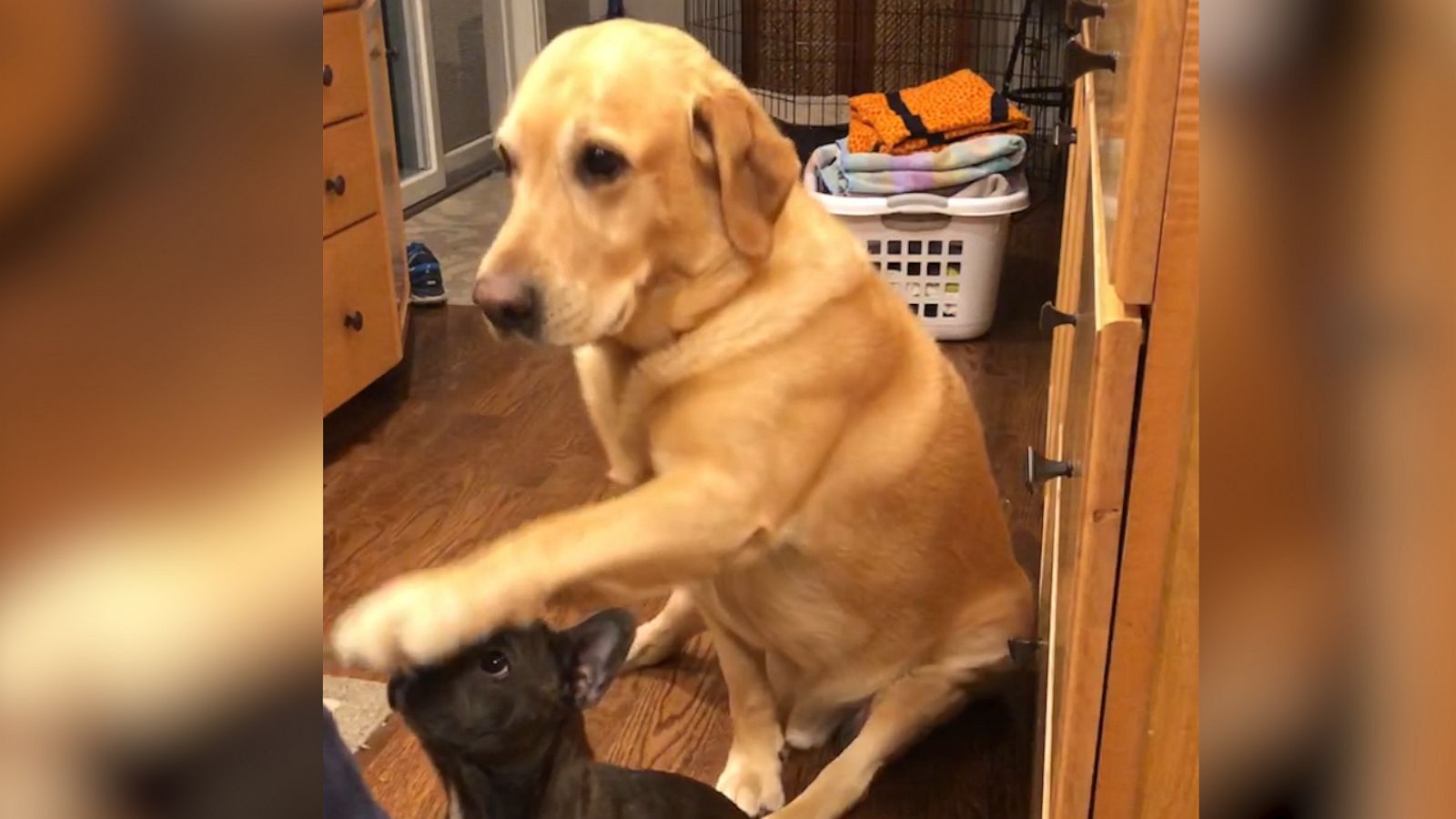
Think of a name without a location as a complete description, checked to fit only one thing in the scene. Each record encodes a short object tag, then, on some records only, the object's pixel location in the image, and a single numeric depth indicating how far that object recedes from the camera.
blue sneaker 3.04
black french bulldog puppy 0.83
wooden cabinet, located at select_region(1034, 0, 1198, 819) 0.62
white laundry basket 2.60
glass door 3.97
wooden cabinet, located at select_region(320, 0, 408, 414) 2.15
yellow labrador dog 1.04
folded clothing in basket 2.77
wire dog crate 4.30
